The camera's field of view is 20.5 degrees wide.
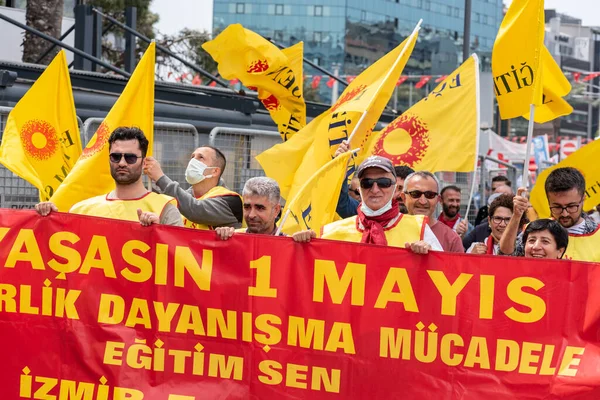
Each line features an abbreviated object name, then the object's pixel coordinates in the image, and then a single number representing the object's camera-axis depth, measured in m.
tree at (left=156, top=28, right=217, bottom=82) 39.20
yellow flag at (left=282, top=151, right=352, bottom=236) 9.10
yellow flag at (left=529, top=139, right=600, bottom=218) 12.26
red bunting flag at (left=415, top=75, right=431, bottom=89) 48.69
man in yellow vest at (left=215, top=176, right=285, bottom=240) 8.63
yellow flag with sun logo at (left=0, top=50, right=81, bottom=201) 10.82
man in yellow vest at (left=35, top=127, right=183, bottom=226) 8.80
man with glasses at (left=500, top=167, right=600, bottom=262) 9.41
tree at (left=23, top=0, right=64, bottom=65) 21.65
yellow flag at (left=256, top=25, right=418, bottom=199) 10.67
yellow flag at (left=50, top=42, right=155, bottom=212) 9.96
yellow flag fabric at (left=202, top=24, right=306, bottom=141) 13.31
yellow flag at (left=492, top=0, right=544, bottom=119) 10.72
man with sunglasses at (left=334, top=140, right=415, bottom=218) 9.80
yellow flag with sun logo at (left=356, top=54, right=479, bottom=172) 12.41
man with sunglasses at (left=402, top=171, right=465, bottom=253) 10.38
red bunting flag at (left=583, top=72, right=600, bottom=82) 47.08
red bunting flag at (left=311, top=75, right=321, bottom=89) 38.65
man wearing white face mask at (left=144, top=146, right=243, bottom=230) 9.65
